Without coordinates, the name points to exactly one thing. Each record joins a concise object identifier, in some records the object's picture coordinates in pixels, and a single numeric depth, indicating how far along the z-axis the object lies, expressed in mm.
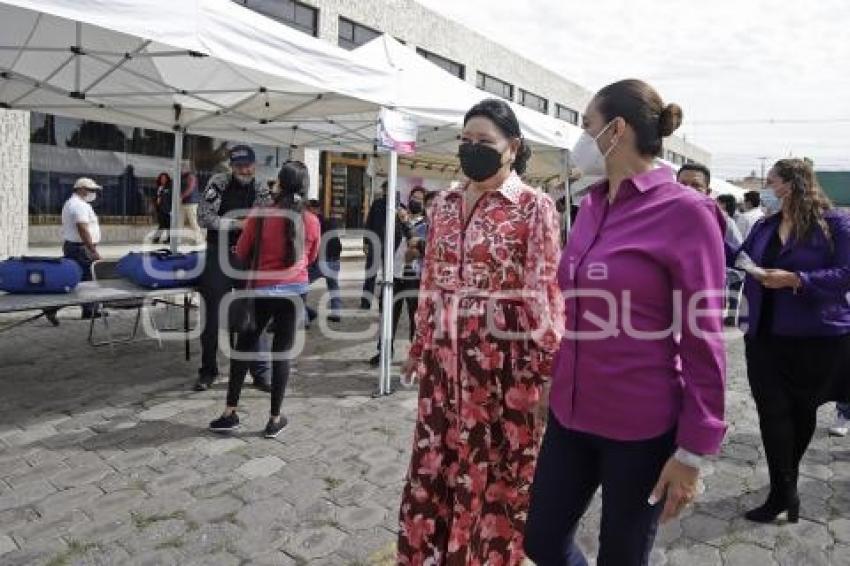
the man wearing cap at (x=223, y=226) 5184
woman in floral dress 2494
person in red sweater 4324
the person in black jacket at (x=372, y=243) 8664
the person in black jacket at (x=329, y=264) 8750
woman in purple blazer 3312
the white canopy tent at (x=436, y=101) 5527
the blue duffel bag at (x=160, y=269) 6027
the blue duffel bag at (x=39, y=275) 5152
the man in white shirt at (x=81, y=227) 7590
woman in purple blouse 1739
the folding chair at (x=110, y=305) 6363
